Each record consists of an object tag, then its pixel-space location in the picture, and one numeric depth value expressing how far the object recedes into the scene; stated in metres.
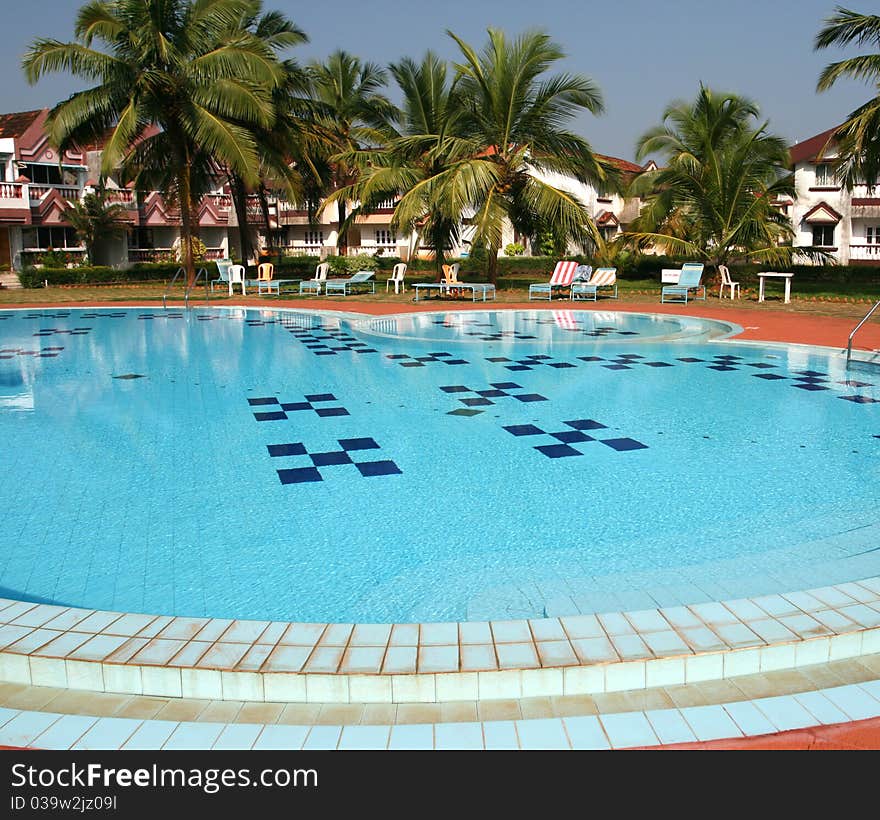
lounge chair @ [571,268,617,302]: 20.70
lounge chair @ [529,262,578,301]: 21.47
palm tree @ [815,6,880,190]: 19.45
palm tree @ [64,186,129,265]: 35.97
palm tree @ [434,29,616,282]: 21.09
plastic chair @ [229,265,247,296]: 24.22
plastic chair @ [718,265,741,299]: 21.58
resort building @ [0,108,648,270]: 35.28
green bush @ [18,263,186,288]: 30.89
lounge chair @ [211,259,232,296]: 24.12
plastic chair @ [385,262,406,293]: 23.56
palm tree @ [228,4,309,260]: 24.58
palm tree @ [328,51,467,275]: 22.55
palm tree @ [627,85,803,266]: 23.11
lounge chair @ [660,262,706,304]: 19.89
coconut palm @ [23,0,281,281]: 20.80
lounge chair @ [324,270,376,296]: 23.64
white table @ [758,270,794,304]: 19.63
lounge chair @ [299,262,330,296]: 24.05
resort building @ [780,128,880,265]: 38.56
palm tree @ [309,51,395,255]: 29.28
